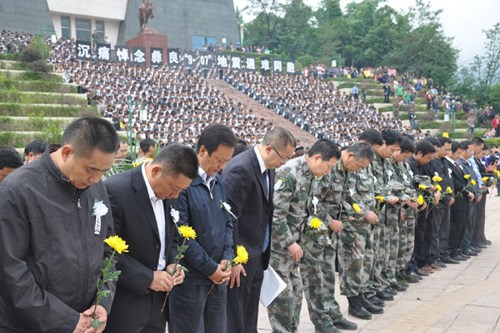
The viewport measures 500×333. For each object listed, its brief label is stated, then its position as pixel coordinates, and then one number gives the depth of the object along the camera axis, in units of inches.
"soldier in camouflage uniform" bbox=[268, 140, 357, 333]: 163.6
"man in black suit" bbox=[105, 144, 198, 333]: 105.7
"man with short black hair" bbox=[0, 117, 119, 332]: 81.8
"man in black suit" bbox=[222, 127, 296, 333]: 144.9
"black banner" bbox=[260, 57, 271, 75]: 1336.1
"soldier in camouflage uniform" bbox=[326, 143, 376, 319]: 195.0
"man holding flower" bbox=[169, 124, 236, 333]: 122.8
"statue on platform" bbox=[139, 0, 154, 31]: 1302.9
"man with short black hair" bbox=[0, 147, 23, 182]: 160.8
